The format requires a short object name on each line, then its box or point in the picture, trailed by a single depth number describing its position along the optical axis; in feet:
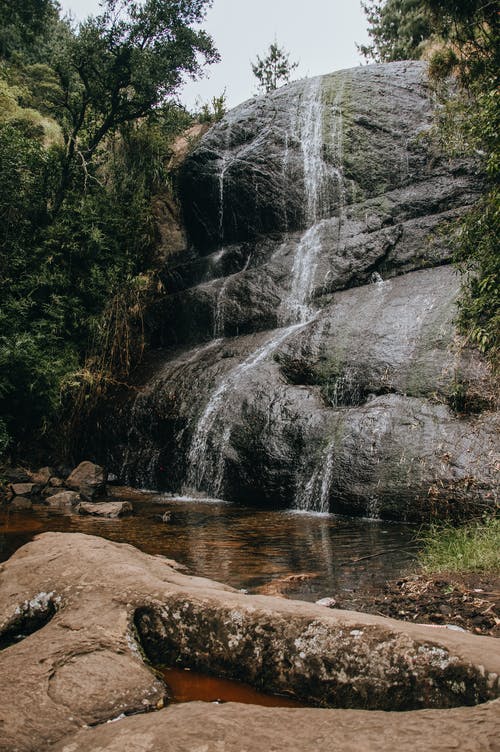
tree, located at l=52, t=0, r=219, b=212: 46.78
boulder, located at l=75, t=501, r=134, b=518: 28.14
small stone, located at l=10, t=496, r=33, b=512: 30.63
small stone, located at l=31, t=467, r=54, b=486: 35.63
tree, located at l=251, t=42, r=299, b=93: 96.84
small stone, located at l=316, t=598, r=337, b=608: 13.97
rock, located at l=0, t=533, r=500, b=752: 5.74
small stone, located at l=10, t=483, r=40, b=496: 32.94
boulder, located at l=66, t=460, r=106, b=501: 33.02
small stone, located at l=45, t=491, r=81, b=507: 31.23
